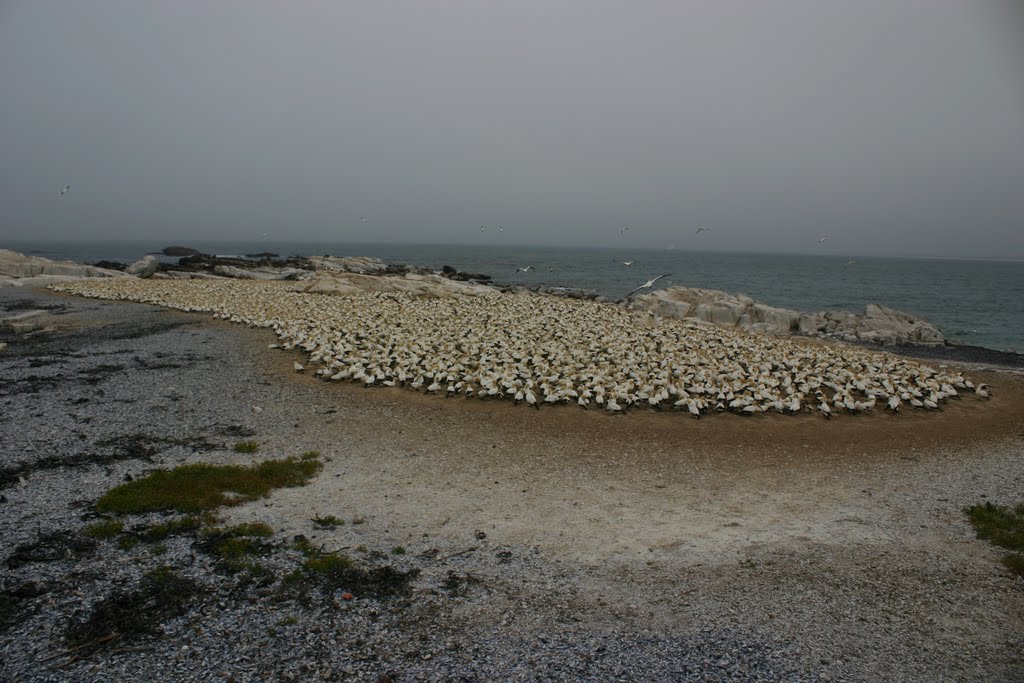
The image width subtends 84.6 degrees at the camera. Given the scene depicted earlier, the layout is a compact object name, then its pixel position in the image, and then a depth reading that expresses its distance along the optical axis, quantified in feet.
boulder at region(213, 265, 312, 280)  147.95
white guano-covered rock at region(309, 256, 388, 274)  182.80
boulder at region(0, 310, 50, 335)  67.92
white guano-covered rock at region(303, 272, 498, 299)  110.01
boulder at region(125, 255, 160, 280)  141.18
